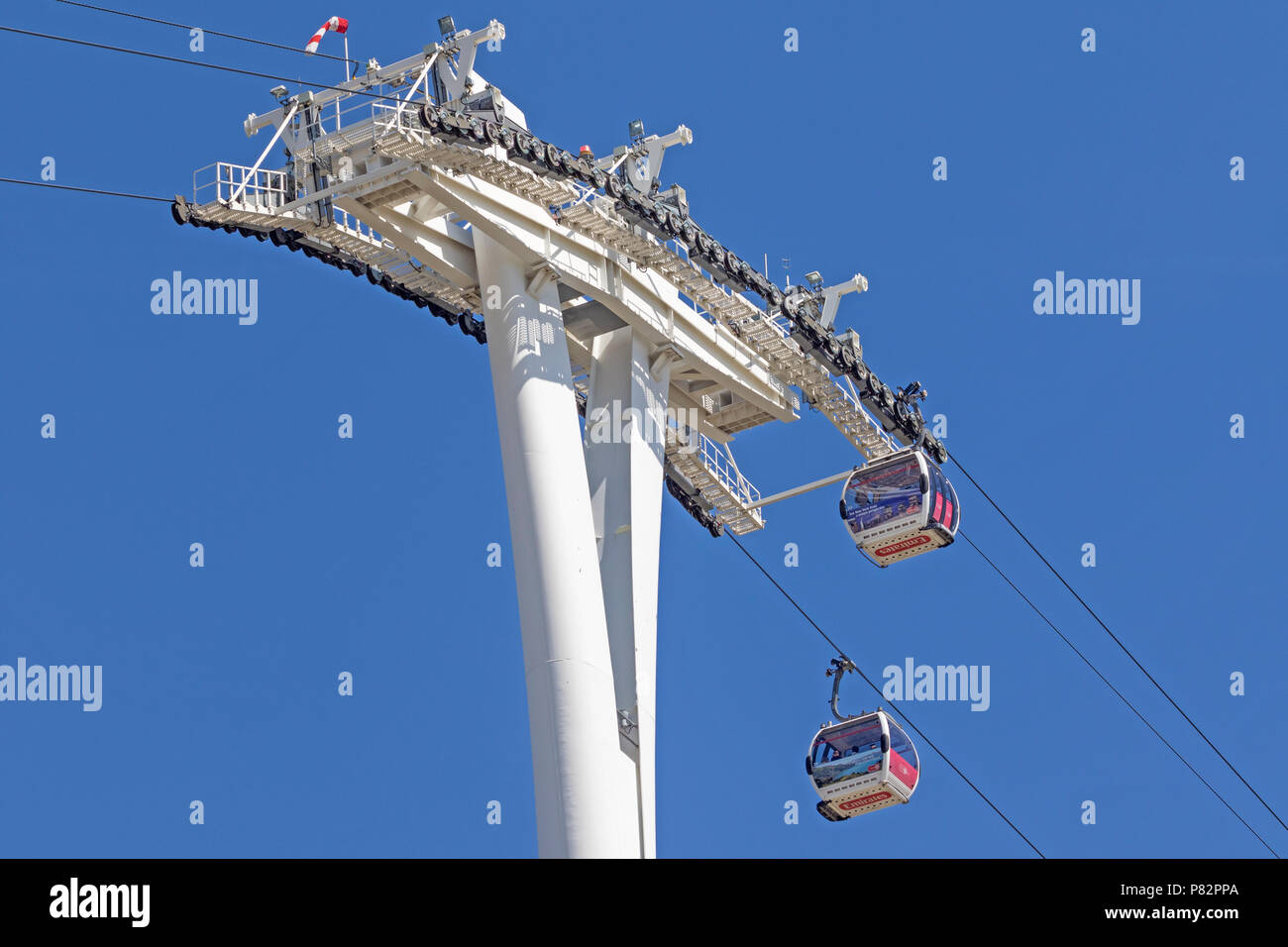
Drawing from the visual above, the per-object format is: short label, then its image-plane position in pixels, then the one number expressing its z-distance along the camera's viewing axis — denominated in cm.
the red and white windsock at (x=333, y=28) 4047
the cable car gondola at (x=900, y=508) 4681
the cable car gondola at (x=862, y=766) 4700
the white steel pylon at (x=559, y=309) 3928
